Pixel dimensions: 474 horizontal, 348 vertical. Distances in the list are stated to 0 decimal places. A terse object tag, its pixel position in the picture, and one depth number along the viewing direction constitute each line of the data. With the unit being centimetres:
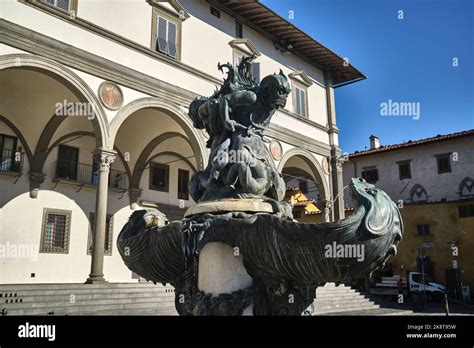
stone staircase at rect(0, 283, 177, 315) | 992
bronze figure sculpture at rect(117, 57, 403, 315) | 324
